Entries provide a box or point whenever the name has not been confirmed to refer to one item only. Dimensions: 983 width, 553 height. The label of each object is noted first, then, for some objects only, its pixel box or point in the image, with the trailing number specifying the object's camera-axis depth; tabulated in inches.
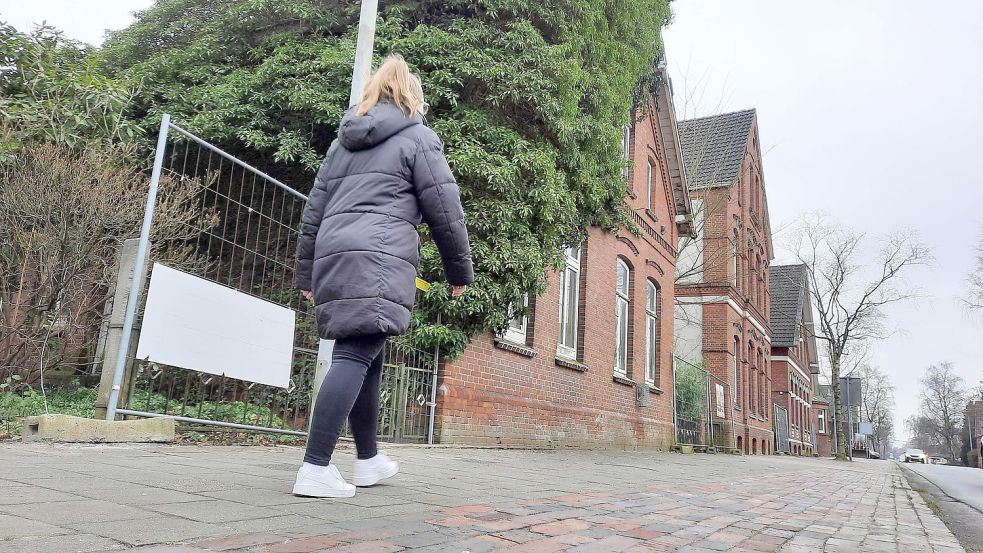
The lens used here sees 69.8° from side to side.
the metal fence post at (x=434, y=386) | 338.0
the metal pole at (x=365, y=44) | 231.5
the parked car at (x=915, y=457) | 2726.4
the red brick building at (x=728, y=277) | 1018.1
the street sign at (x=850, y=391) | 1102.4
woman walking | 122.0
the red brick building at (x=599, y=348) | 376.2
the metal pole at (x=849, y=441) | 1177.4
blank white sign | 194.4
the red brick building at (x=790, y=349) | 1577.3
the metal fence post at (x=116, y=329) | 193.3
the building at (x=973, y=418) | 2606.5
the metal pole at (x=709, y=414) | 826.8
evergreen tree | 345.7
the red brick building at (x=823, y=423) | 2255.2
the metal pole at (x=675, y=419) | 697.0
